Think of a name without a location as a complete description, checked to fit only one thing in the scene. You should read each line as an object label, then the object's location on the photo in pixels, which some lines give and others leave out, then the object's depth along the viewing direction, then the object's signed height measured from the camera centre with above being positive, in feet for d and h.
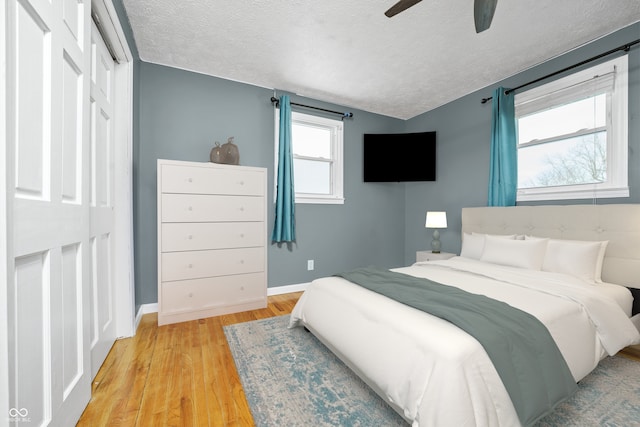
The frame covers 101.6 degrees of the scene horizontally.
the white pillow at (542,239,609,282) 6.60 -1.20
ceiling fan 4.84 +3.85
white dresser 7.83 -0.89
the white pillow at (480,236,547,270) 7.31 -1.17
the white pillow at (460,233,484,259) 8.92 -1.16
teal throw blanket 3.51 -1.96
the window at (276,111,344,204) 11.68 +2.49
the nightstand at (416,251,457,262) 10.69 -1.82
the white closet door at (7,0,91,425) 2.70 +0.04
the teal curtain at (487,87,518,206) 9.53 +2.27
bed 3.37 -1.81
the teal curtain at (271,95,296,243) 10.60 +1.36
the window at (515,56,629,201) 7.40 +2.46
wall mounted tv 12.75 +2.75
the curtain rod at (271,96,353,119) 10.60 +4.58
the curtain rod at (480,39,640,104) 6.96 +4.38
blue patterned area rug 4.22 -3.34
